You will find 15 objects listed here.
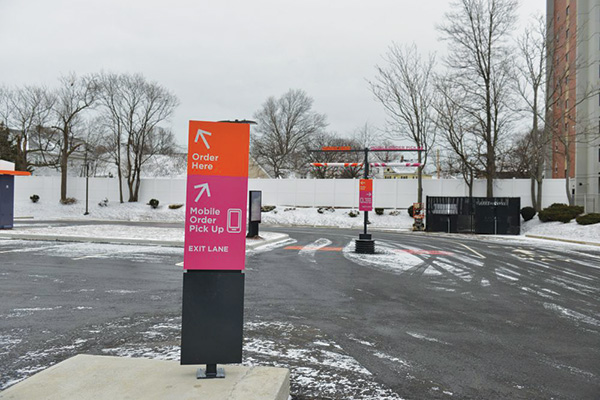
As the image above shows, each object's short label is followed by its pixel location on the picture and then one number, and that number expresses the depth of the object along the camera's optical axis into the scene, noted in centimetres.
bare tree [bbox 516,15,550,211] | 2917
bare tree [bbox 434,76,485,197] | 3200
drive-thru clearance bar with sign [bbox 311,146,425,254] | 1406
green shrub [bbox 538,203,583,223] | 2506
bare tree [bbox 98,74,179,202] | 3912
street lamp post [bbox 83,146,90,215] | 3819
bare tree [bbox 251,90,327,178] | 6147
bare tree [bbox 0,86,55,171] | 4256
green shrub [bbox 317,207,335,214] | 3531
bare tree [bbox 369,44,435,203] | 3512
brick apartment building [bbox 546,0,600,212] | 3759
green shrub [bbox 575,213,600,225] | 2288
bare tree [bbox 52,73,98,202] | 3953
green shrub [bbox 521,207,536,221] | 2870
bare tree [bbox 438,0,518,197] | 3100
